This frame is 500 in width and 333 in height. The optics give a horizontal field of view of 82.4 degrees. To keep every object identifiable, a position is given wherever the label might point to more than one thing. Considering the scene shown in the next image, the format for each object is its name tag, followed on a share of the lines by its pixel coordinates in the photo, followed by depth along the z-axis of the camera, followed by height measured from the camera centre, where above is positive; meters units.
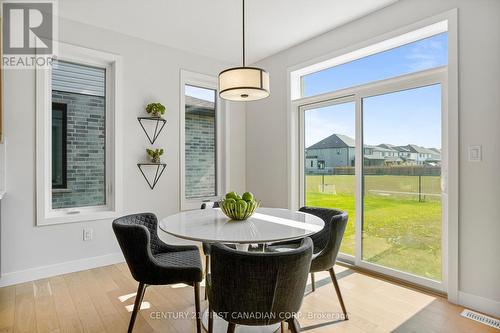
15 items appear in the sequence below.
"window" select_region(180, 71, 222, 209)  4.01 +0.39
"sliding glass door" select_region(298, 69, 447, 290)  2.67 -0.03
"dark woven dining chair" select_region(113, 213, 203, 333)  1.82 -0.66
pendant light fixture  2.07 +0.63
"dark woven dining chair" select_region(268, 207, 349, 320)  2.06 -0.63
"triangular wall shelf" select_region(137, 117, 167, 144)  3.55 +0.53
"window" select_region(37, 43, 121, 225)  3.00 +0.32
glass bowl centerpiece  2.01 -0.28
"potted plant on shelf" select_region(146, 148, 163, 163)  3.54 +0.16
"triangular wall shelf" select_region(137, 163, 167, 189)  3.57 -0.05
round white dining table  1.59 -0.39
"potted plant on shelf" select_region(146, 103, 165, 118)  3.54 +0.71
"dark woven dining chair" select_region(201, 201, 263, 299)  2.51 -0.72
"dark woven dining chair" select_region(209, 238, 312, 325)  1.32 -0.56
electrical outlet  3.19 -0.75
